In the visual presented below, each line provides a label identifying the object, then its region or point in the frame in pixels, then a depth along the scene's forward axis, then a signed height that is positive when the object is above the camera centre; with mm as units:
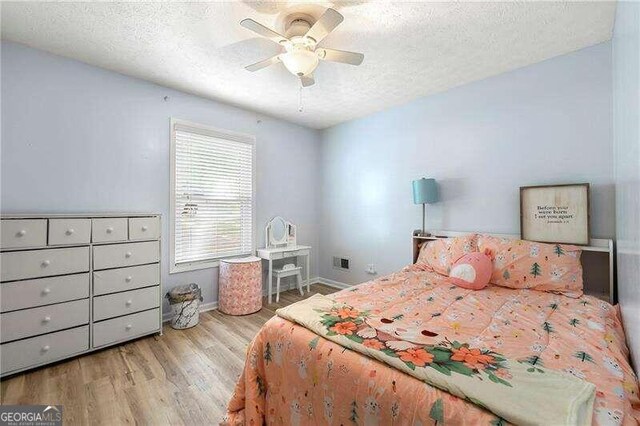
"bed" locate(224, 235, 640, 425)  942 -604
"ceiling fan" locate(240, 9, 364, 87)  1774 +1167
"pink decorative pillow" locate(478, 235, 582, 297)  2041 -398
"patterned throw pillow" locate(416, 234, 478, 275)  2521 -338
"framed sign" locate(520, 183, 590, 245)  2240 +25
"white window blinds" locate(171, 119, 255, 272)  3080 +245
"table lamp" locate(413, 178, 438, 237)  3035 +275
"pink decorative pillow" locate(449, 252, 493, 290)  2143 -448
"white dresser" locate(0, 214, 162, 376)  1928 -555
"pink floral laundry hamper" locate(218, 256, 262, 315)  3127 -828
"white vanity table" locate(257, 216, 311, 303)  3586 -434
